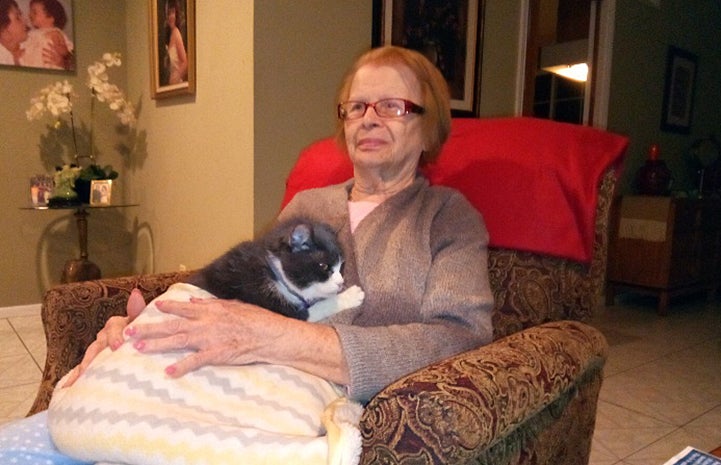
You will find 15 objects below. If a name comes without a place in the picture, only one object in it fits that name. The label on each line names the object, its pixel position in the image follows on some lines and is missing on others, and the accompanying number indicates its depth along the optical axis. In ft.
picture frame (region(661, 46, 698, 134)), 12.85
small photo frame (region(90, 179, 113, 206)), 9.31
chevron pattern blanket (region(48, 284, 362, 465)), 2.29
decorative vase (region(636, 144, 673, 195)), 11.91
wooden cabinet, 11.35
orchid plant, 9.13
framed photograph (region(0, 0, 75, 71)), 9.31
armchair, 2.93
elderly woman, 2.88
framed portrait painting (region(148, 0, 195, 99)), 7.78
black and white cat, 3.33
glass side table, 9.00
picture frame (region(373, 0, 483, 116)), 7.80
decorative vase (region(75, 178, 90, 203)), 9.32
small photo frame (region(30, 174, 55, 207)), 9.45
